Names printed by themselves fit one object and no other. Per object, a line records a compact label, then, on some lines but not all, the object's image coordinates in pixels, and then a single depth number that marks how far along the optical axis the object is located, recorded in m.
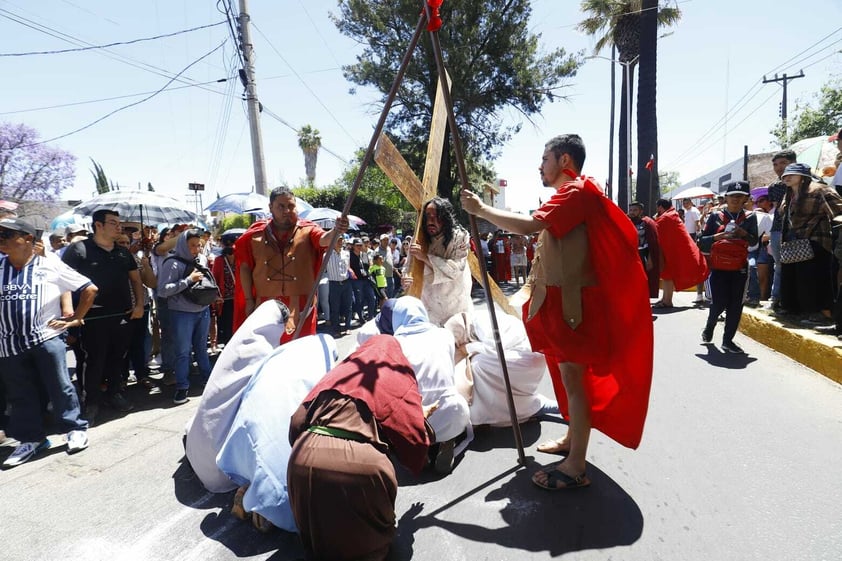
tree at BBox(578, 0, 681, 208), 17.31
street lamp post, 17.67
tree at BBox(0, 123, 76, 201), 22.27
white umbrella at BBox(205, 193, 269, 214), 9.03
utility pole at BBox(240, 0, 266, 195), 10.52
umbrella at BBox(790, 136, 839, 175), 7.31
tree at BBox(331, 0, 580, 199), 15.14
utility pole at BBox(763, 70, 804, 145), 27.92
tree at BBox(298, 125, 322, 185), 40.53
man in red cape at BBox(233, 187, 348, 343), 3.97
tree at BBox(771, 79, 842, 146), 19.17
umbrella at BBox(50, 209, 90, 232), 7.04
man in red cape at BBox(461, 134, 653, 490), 2.54
